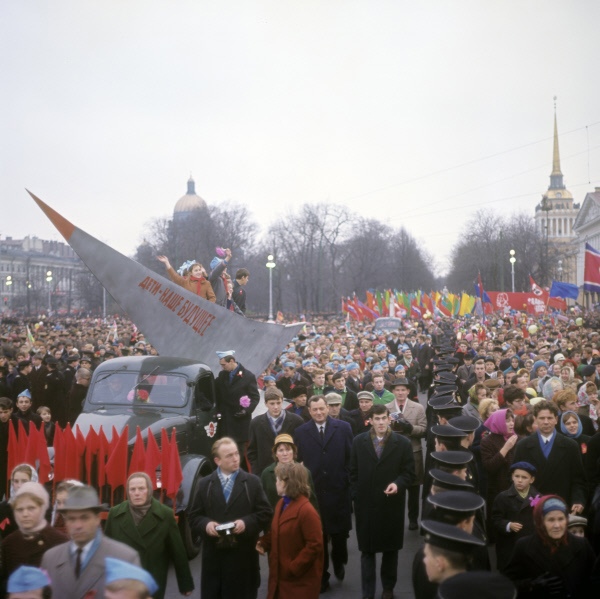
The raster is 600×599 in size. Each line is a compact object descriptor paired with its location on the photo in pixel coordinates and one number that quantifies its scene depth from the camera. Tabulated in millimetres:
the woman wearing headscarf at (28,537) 5316
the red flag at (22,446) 8977
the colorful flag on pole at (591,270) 26328
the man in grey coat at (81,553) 4848
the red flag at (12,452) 9078
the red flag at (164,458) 8453
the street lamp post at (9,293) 134650
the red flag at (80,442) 8549
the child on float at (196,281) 14016
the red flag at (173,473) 8461
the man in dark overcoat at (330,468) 8234
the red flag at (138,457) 8289
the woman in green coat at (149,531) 5992
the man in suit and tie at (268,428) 9391
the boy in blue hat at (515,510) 6699
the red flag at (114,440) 8430
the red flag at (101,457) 8477
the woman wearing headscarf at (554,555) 5309
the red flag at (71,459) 8516
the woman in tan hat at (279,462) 7059
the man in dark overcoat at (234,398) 11078
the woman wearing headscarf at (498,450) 8500
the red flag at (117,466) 8391
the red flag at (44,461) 8828
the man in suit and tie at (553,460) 7609
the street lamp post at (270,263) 37406
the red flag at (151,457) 8259
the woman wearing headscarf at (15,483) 6559
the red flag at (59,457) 8523
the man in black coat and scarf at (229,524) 6328
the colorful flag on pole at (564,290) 34125
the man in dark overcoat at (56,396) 14977
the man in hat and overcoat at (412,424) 10261
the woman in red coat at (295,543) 6160
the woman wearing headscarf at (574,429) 8586
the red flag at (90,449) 8504
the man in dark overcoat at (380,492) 7734
